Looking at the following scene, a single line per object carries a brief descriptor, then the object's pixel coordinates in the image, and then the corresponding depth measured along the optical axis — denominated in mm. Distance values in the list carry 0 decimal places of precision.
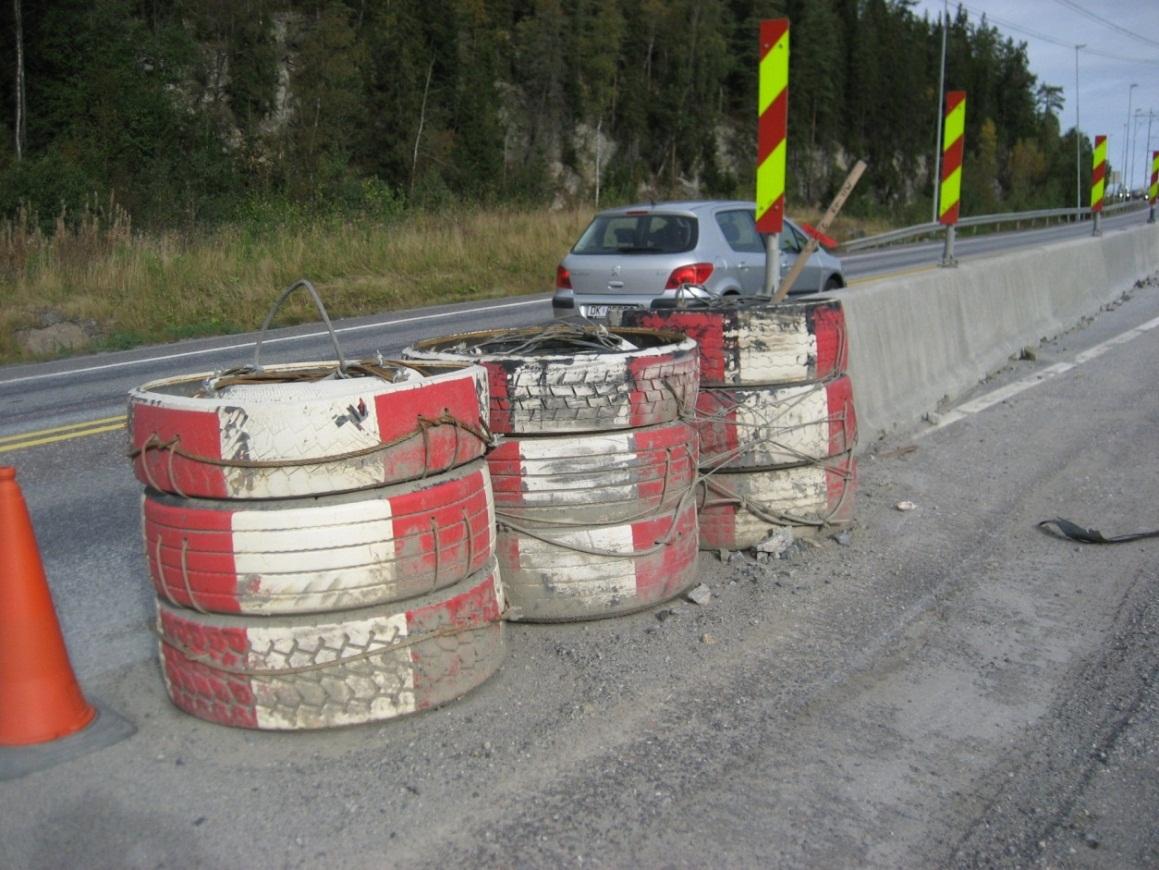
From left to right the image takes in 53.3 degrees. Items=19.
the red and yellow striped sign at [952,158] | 11359
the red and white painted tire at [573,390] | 4340
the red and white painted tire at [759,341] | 5379
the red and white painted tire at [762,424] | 5336
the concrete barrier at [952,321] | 7766
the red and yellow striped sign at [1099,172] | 18078
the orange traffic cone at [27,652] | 3600
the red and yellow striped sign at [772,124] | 7766
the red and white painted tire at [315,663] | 3510
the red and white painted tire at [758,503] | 5367
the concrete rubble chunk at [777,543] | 5371
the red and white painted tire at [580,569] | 4410
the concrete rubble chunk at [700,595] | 4762
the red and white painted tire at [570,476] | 4375
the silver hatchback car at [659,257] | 10898
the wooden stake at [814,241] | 6359
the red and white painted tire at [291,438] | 3449
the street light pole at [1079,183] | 72788
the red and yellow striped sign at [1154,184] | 23697
